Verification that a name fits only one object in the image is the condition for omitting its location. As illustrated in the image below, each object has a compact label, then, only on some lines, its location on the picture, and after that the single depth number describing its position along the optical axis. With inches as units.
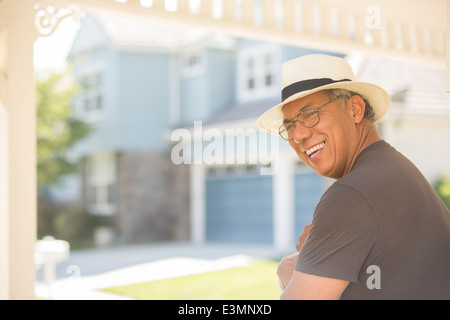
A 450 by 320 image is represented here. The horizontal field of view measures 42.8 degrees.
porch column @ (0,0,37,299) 140.4
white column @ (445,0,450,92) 82.2
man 62.0
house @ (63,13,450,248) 625.3
